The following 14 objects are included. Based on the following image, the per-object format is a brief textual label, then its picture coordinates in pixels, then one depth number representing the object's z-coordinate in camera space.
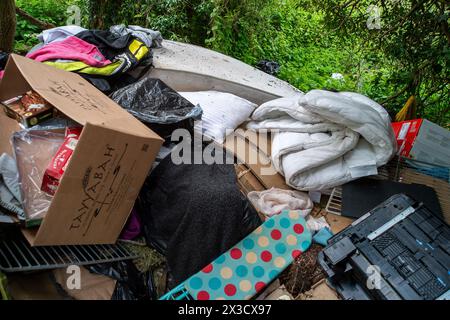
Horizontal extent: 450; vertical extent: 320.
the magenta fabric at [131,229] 1.66
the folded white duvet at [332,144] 1.89
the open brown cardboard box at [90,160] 1.26
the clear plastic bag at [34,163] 1.31
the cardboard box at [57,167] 1.31
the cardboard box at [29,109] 1.56
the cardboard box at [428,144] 2.38
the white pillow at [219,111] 2.18
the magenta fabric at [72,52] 2.11
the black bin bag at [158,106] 1.84
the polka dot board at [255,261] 1.50
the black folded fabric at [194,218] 1.52
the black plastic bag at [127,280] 1.49
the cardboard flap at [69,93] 1.39
